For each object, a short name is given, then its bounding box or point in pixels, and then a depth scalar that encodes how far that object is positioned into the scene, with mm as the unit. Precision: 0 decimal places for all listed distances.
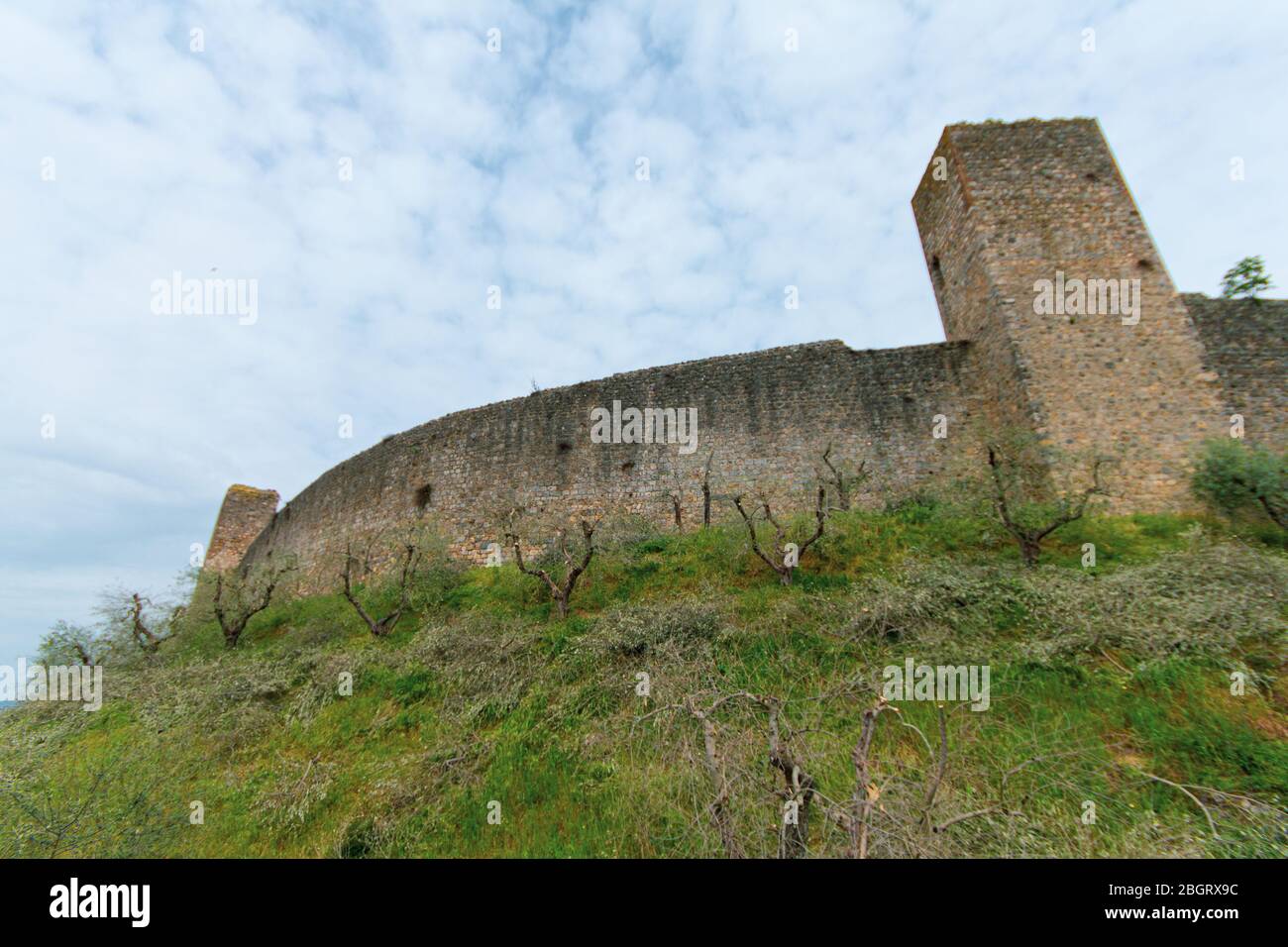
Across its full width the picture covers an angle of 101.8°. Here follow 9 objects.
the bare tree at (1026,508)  8297
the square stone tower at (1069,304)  10273
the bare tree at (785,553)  8823
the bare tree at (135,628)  11664
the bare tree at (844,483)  11005
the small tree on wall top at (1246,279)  12156
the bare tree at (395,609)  10586
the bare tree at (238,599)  11930
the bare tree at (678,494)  12883
